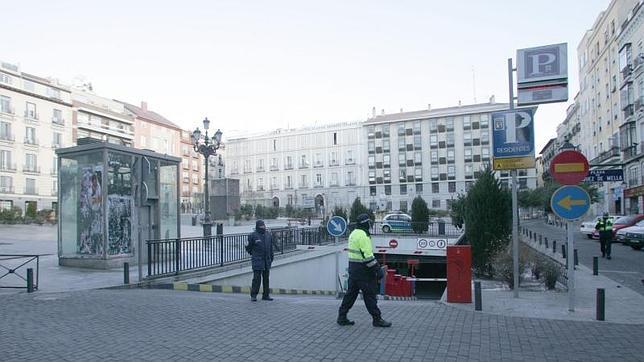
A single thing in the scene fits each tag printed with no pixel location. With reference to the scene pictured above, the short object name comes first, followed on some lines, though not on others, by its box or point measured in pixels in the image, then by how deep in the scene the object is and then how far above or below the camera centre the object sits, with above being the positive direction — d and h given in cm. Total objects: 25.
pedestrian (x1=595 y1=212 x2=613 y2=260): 1922 -159
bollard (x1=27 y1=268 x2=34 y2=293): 1123 -176
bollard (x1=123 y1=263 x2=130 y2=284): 1223 -178
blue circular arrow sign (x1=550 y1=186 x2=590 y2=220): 860 -16
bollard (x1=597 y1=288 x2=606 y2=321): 819 -180
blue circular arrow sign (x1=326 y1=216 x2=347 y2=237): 1380 -80
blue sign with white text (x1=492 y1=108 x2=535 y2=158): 1055 +128
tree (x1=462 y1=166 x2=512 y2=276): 1561 -83
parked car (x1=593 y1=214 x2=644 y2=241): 2834 -172
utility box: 1022 -171
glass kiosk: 1486 -13
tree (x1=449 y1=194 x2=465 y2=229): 3081 -158
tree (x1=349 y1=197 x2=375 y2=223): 3601 -93
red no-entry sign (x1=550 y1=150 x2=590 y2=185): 891 +45
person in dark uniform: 1103 -127
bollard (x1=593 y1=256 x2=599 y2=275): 1468 -216
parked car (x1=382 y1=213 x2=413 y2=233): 3519 -214
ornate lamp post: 2788 +311
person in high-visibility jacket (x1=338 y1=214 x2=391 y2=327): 776 -126
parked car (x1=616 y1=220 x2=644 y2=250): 2352 -212
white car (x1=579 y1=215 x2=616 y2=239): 3362 -241
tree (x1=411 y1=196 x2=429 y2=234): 3866 -128
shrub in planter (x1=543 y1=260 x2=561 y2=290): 1184 -193
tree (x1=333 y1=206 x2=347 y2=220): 3600 -117
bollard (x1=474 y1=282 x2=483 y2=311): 930 -186
